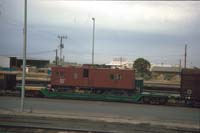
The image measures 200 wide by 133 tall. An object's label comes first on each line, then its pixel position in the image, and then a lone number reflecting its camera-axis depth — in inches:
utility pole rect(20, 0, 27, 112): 775.1
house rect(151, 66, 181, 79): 3564.2
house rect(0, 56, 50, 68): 2952.8
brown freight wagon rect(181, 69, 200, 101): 1123.9
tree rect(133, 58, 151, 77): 3094.0
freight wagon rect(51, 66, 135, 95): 1203.2
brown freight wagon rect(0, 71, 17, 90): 1272.1
